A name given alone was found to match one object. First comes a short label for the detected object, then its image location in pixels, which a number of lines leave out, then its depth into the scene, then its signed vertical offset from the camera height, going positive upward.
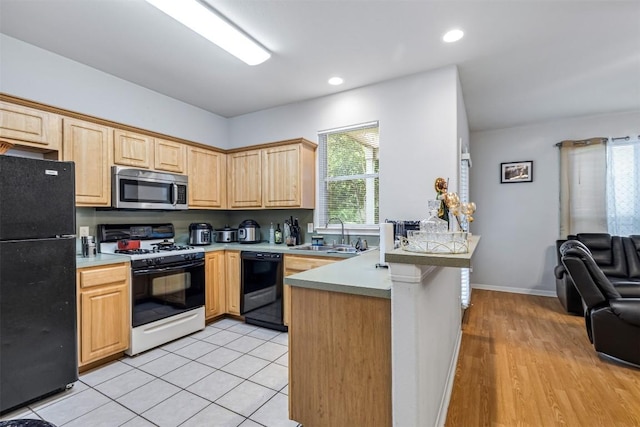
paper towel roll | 1.67 -0.14
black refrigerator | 1.91 -0.44
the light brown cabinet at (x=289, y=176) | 3.51 +0.48
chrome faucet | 3.54 -0.19
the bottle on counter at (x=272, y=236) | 3.94 -0.29
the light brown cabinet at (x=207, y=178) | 3.66 +0.48
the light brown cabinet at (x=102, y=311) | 2.38 -0.81
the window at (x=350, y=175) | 3.42 +0.48
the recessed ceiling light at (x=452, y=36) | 2.34 +1.44
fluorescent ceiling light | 1.94 +1.39
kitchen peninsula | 1.31 -0.66
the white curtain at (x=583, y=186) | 4.29 +0.38
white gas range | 2.72 -0.68
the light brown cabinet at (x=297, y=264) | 3.06 -0.53
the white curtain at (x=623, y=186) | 4.13 +0.37
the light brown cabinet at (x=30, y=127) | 2.26 +0.72
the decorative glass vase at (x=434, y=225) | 1.37 -0.06
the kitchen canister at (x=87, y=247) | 2.75 -0.29
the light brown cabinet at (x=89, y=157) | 2.59 +0.54
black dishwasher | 3.29 -0.86
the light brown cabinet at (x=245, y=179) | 3.83 +0.48
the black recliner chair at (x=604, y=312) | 2.39 -0.84
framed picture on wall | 4.83 +0.68
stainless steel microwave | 2.87 +0.28
